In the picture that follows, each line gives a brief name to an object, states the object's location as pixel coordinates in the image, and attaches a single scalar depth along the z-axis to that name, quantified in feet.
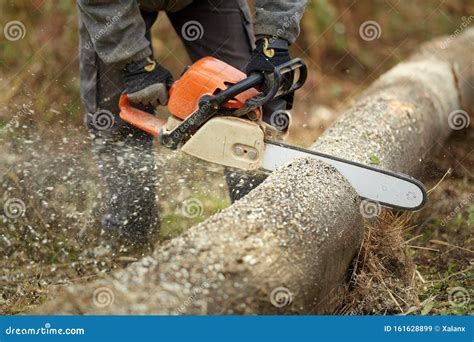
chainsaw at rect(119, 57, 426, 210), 9.12
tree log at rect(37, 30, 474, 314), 7.93
